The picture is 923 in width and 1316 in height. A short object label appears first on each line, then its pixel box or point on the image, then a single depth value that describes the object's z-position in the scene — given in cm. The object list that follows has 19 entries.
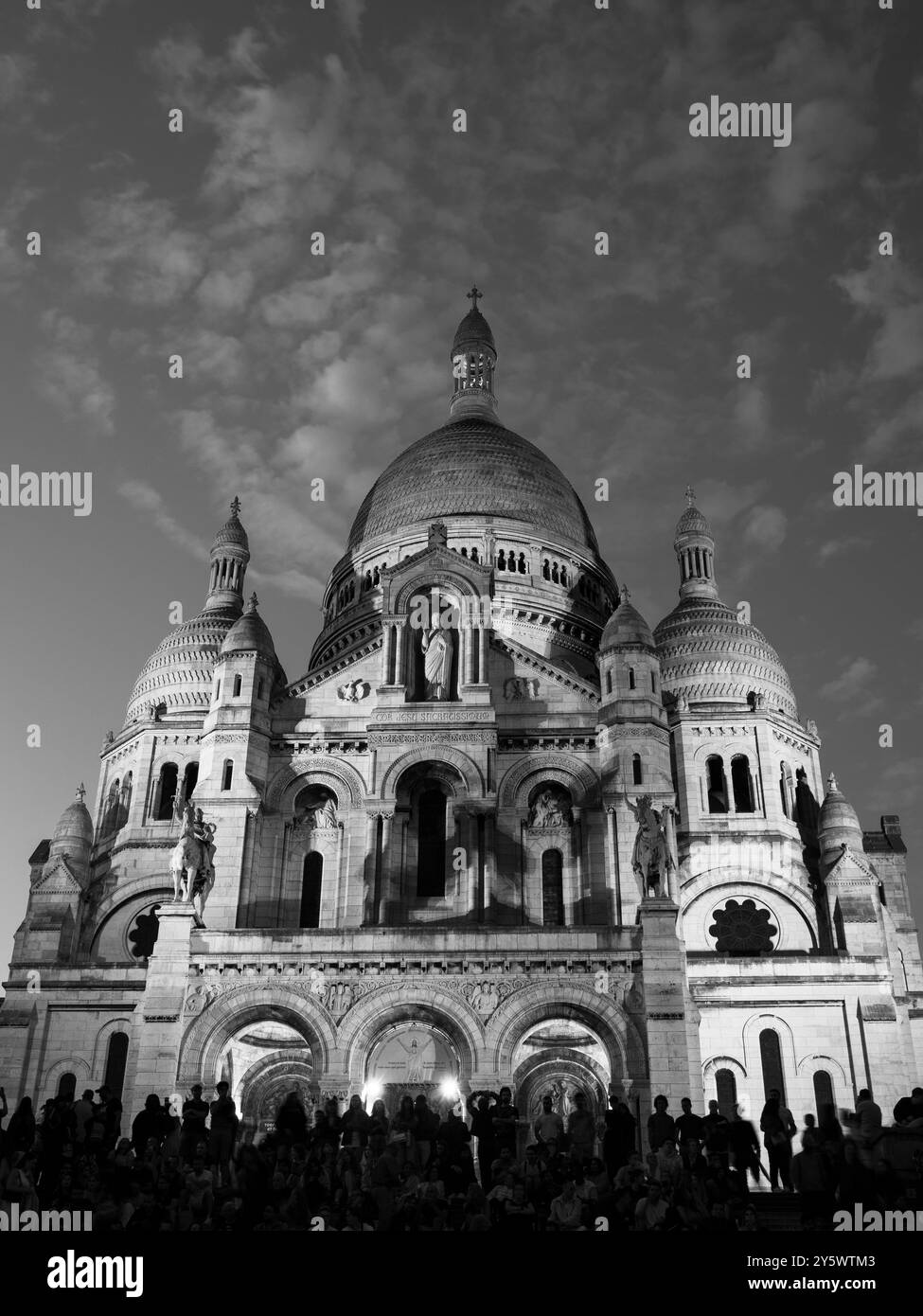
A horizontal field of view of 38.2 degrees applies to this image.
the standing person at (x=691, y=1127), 2547
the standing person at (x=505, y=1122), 2658
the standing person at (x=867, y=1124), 1881
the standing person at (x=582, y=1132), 2697
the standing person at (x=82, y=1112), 2625
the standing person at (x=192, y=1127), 2612
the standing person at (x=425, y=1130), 2621
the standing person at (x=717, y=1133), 2355
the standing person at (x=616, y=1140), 2611
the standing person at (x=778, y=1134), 2638
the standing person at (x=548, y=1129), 2666
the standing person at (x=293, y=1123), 2694
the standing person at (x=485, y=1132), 2689
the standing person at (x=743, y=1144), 2544
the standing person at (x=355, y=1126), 2571
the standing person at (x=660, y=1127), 2523
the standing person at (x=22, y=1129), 2378
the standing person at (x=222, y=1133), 2541
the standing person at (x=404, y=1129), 2498
